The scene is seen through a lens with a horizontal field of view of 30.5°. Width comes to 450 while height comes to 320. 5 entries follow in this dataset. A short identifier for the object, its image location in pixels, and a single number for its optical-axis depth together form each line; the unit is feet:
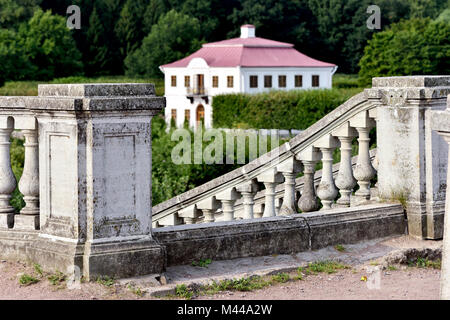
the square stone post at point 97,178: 16.62
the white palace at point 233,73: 174.81
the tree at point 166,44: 213.46
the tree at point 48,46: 202.39
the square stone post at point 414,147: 21.31
